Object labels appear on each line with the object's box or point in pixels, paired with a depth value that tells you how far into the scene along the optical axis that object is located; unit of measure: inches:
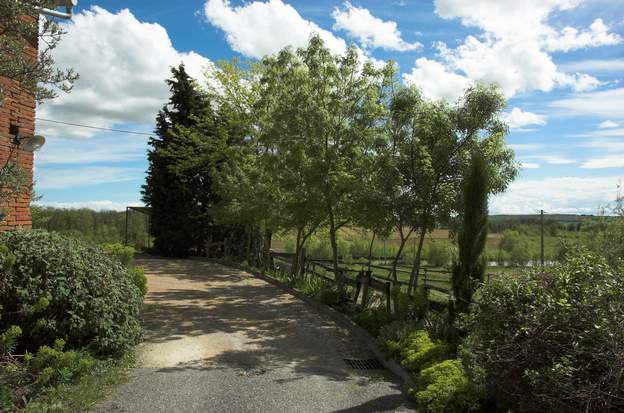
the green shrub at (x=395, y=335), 267.1
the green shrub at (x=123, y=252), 384.4
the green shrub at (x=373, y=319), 328.5
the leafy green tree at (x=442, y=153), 348.8
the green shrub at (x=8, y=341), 182.4
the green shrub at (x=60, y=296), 209.9
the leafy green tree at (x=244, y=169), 585.6
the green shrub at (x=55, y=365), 185.9
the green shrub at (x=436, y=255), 1070.9
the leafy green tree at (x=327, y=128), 430.0
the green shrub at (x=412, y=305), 306.3
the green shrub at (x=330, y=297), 437.4
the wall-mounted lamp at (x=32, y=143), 267.3
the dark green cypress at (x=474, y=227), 281.6
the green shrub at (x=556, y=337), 129.7
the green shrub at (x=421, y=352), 235.5
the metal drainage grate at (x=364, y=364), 268.2
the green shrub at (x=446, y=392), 182.7
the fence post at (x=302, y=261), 618.3
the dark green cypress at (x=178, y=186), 957.2
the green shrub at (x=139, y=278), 346.1
